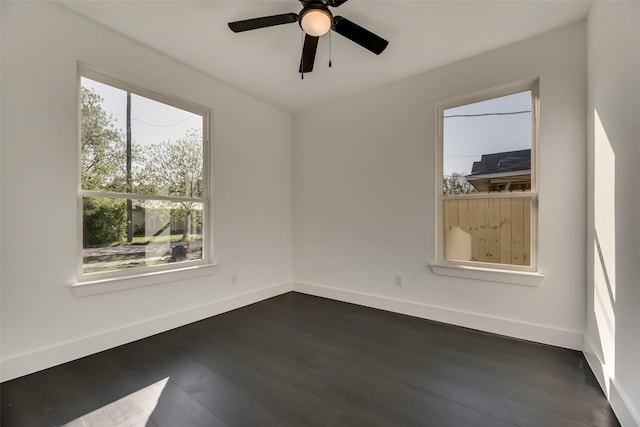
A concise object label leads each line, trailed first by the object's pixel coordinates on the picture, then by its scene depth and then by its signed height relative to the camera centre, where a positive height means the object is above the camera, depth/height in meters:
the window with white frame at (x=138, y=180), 2.28 +0.29
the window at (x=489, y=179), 2.52 +0.32
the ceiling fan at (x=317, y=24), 1.80 +1.26
